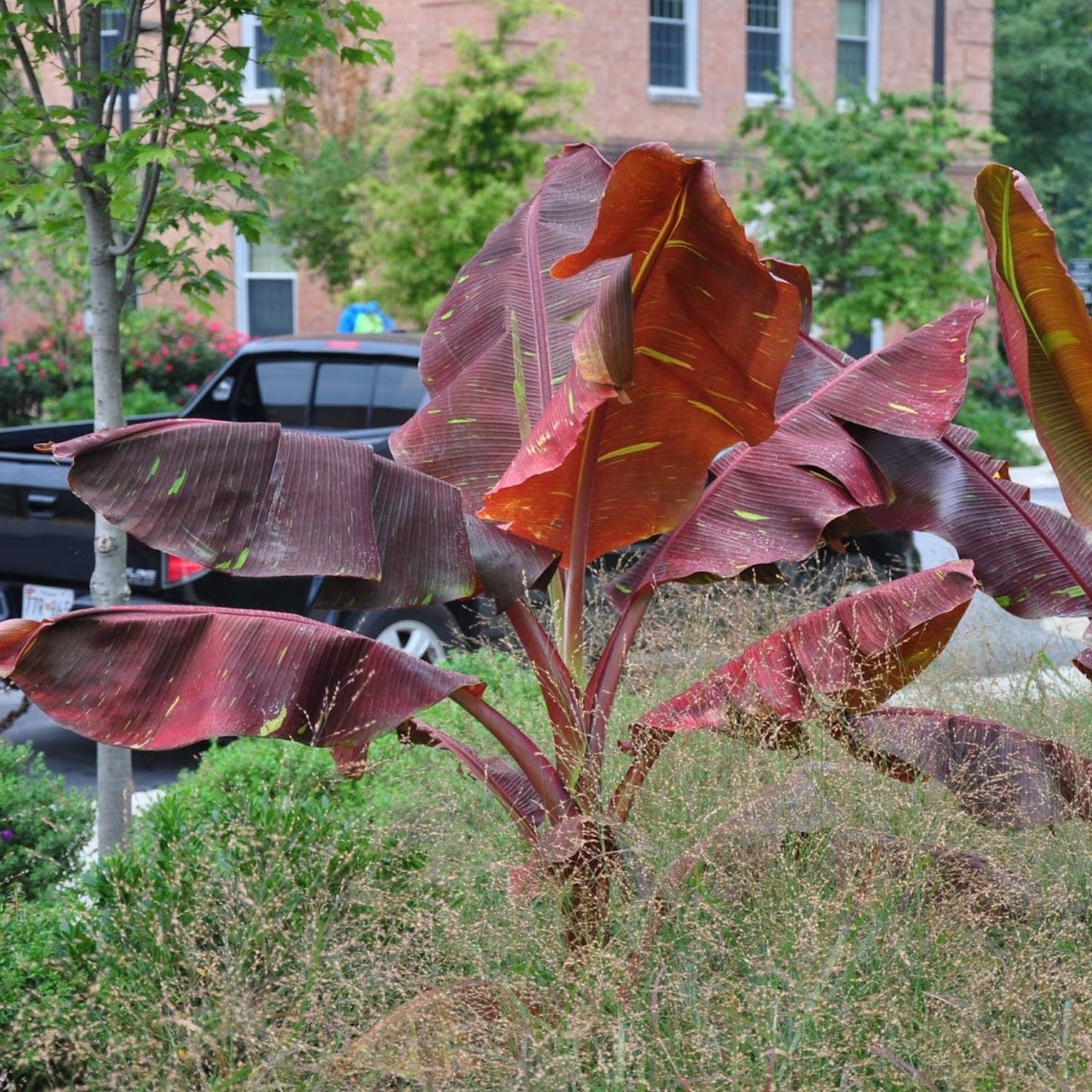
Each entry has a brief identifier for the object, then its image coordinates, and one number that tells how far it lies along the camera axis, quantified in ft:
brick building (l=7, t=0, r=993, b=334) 75.15
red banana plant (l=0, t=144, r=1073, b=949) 11.48
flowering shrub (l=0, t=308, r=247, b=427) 64.44
